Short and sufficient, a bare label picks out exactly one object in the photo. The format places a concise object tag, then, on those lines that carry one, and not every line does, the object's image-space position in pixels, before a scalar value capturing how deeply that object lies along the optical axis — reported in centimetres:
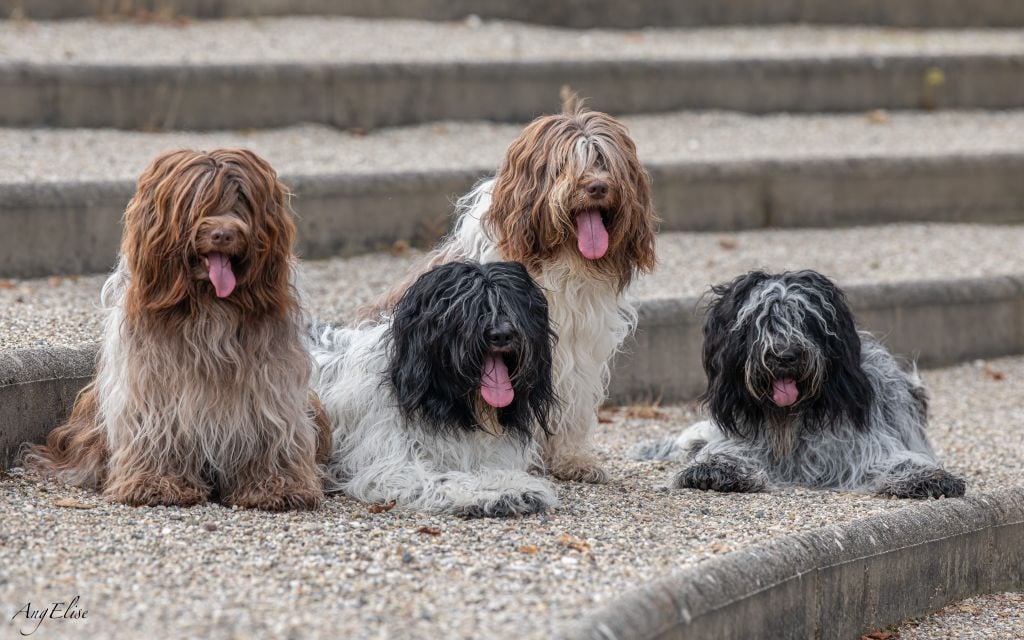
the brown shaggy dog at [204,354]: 1062
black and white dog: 1138
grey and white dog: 1279
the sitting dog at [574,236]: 1216
